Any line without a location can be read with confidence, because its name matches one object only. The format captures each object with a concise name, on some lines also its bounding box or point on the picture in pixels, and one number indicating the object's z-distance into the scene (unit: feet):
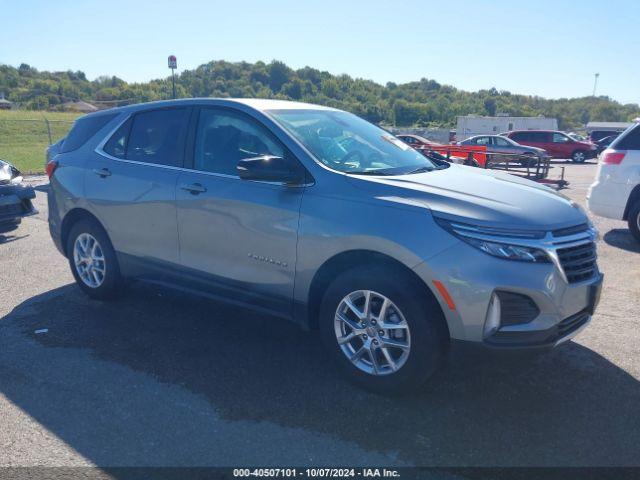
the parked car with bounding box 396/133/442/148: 89.31
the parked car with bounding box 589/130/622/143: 120.30
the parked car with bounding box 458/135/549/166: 57.82
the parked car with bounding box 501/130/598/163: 92.89
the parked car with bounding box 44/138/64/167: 18.56
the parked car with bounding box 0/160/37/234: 25.22
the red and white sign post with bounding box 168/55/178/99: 70.03
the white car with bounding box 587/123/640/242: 25.41
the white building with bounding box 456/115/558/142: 148.05
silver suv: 10.43
